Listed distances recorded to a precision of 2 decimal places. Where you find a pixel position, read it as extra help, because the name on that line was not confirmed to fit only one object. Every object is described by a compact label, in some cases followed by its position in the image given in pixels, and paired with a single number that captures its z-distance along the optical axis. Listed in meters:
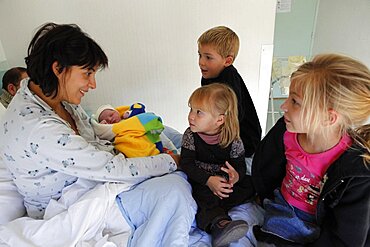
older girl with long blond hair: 0.79
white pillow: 1.07
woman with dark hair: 0.96
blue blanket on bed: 0.96
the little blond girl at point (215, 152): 1.13
